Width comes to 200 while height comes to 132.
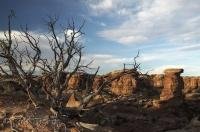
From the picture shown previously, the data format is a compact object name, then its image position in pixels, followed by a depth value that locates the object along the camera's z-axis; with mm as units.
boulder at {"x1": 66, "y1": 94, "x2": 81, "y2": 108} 11545
